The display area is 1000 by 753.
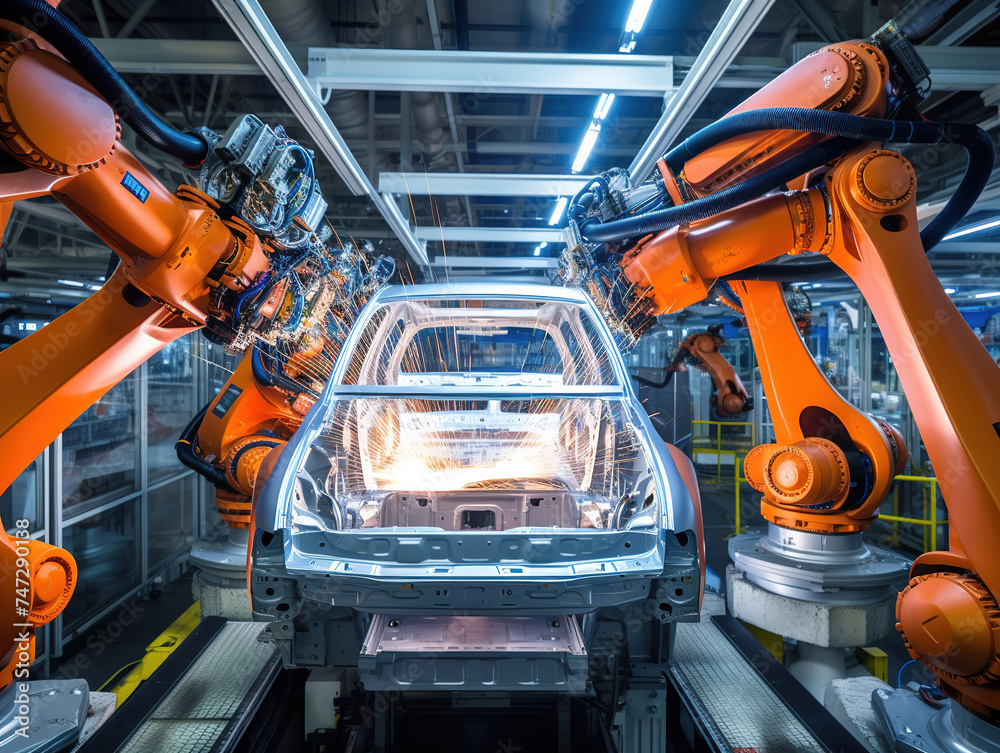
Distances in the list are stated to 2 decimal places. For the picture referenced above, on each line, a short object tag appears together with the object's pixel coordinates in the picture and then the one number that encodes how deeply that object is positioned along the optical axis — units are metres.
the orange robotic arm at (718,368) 5.36
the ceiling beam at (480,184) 4.09
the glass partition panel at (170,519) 5.70
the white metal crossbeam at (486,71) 2.77
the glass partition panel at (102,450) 4.36
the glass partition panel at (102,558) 4.44
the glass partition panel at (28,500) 3.80
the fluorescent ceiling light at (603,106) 3.04
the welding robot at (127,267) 1.54
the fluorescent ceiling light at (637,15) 2.34
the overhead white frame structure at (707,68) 2.15
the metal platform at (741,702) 2.29
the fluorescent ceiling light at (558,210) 5.00
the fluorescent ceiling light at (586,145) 3.41
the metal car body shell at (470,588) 1.77
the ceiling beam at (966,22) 3.04
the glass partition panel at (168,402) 5.59
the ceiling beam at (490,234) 5.39
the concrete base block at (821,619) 3.03
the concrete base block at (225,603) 3.51
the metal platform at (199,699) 2.23
